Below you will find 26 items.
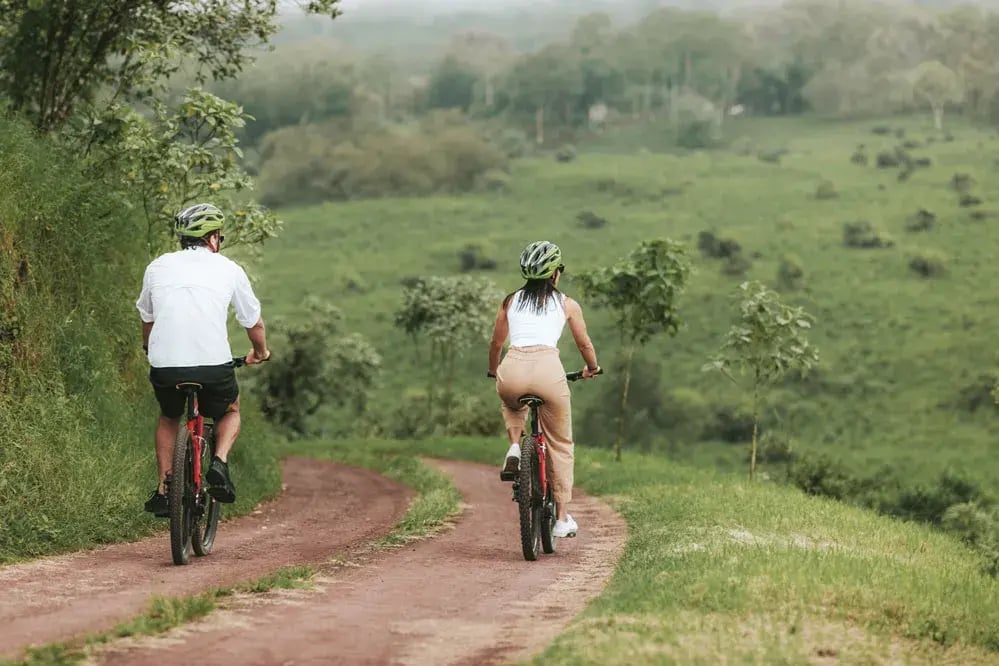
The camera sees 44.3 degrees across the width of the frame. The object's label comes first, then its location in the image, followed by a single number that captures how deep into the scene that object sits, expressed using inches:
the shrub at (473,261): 4001.0
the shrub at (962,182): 4463.6
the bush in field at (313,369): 2161.7
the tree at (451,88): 7327.8
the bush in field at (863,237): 3999.5
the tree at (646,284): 992.2
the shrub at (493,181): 5339.6
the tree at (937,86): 5876.0
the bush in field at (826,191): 4665.4
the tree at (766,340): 888.3
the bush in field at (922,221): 4087.1
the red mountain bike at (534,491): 406.3
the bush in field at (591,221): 4539.9
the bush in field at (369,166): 5285.4
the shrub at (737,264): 3742.6
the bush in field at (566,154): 5787.4
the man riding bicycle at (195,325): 374.0
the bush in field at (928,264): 3686.0
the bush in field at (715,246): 3917.3
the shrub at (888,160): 5054.1
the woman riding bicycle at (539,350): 409.7
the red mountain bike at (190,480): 375.2
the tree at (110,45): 729.7
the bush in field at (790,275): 3629.4
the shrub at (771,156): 5462.6
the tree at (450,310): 1807.3
